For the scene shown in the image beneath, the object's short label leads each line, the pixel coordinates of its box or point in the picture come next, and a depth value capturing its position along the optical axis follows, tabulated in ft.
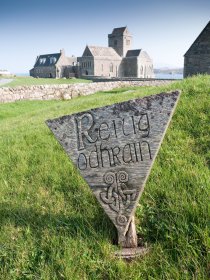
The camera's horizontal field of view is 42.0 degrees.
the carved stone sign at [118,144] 8.29
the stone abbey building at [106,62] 275.80
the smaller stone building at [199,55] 66.33
